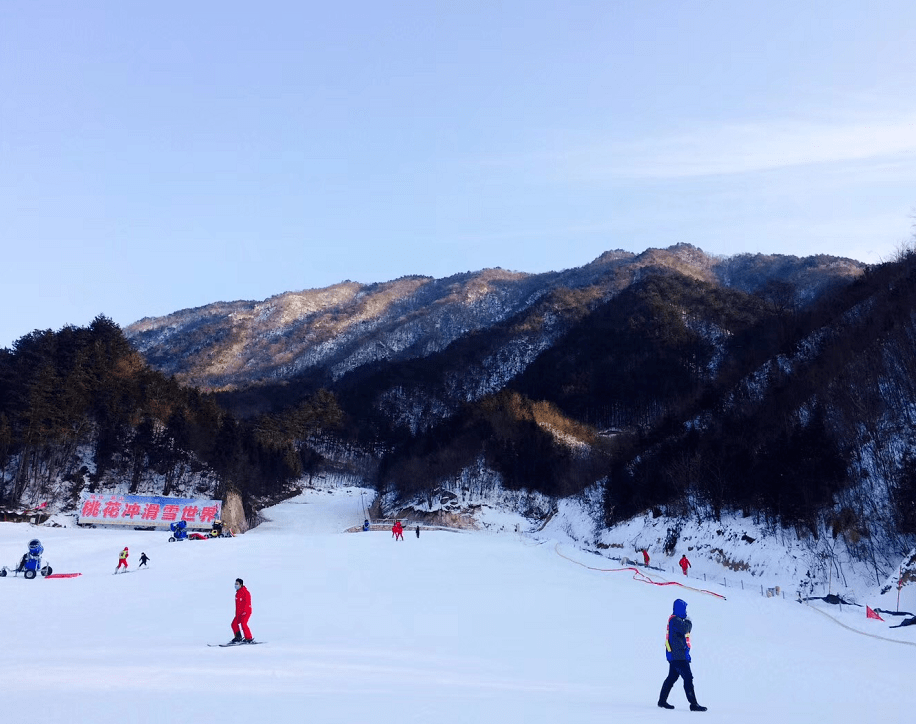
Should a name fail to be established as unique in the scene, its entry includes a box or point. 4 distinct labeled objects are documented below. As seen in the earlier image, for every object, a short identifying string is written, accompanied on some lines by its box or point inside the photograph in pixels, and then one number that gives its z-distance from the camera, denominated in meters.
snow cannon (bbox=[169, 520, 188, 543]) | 36.22
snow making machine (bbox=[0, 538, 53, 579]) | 19.97
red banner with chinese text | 41.41
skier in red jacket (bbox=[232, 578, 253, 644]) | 11.12
